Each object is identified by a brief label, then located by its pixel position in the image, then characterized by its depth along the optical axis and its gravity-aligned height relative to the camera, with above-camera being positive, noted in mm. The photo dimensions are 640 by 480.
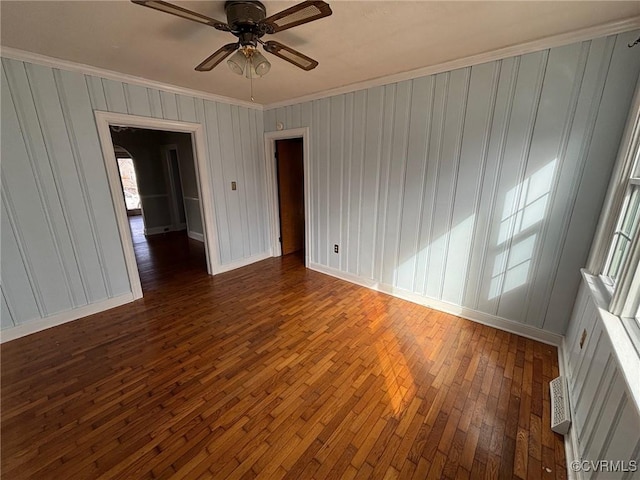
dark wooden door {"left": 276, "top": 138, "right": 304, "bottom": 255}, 4285 -319
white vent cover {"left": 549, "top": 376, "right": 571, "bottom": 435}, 1495 -1403
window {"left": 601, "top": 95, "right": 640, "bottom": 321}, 1294 -353
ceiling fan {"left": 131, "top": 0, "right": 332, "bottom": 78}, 1170 +739
